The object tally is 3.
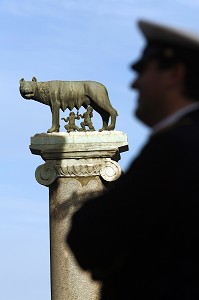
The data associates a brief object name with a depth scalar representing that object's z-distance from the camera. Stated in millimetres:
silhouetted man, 2656
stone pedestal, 12469
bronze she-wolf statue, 13125
